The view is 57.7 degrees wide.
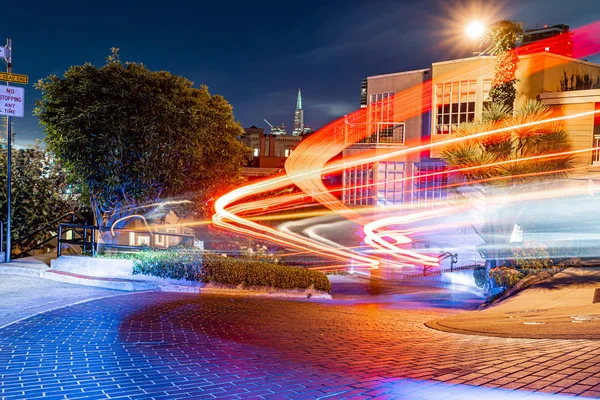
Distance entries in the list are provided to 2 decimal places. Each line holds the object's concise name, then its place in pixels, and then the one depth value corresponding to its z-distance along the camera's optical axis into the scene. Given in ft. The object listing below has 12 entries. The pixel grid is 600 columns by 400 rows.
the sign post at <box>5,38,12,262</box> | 50.29
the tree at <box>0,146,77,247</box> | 63.82
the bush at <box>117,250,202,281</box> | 46.24
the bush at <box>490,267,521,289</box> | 52.21
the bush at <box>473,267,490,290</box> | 59.06
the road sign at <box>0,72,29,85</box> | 49.80
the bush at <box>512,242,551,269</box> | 53.78
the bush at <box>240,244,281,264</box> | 68.03
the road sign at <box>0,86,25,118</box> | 50.08
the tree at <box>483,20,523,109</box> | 62.90
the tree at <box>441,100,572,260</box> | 52.85
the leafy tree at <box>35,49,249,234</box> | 52.70
